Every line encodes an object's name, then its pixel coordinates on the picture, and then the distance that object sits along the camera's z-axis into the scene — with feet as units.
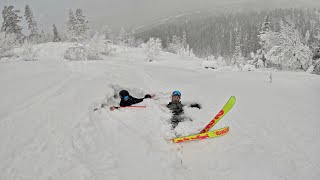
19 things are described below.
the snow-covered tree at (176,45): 255.38
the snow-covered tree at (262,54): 101.64
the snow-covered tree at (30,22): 169.29
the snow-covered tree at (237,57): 193.47
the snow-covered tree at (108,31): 287.43
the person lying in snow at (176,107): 22.47
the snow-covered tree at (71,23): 152.37
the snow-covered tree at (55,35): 169.87
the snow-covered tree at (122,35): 275.24
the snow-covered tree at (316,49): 63.52
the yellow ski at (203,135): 18.01
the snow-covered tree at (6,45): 67.94
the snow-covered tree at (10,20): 129.91
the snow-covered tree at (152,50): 119.53
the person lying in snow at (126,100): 26.88
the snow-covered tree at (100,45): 100.36
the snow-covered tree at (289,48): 67.61
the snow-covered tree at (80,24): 150.94
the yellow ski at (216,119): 19.35
